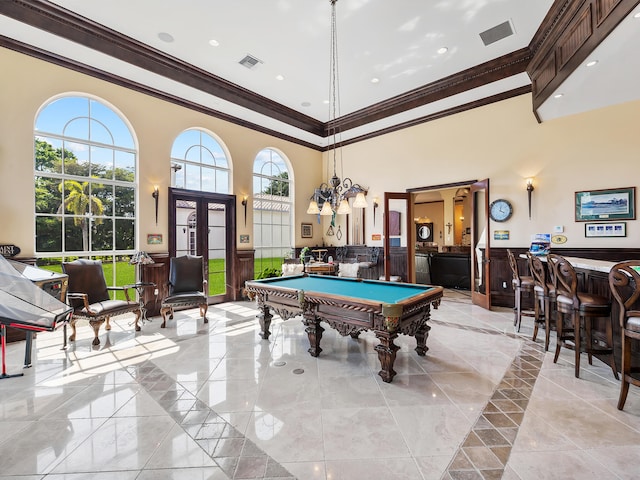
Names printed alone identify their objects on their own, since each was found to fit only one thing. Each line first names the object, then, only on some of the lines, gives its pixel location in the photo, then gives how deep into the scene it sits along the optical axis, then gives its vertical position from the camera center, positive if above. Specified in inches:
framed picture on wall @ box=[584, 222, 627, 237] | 180.5 +5.9
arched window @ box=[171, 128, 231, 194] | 226.4 +63.4
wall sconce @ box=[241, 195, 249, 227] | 263.3 +33.2
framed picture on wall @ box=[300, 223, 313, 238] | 319.8 +11.5
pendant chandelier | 167.7 +30.2
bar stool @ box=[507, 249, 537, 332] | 167.9 -27.5
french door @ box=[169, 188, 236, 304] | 223.3 +7.6
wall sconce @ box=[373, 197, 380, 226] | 295.6 +34.9
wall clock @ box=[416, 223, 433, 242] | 490.9 +13.1
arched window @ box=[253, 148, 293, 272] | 282.2 +32.0
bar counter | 112.5 -20.9
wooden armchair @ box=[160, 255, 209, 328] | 181.0 -29.6
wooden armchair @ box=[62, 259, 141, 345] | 145.9 -29.6
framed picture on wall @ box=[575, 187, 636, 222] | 177.9 +21.4
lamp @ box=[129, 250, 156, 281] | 187.8 -11.0
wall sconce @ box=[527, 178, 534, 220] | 208.4 +37.6
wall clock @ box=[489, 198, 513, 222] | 219.7 +22.0
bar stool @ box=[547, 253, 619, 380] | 110.7 -27.5
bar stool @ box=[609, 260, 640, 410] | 86.7 -24.1
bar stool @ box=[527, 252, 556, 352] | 135.3 -25.2
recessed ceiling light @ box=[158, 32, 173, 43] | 164.6 +116.1
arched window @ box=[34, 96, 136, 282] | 170.2 +37.4
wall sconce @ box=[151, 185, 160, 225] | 208.1 +34.4
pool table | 107.3 -27.0
